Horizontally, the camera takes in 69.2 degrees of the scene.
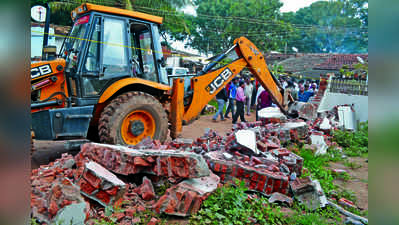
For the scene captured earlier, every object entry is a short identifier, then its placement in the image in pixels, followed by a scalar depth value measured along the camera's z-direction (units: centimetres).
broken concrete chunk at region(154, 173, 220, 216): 318
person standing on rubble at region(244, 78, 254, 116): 1253
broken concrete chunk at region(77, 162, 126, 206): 318
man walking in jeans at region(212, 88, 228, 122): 1097
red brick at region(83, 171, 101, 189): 320
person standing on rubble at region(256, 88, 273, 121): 985
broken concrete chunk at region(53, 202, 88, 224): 275
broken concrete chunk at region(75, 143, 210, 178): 344
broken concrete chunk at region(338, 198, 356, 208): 405
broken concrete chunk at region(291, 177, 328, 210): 387
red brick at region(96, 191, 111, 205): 323
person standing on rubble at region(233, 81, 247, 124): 1020
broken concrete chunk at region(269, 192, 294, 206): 386
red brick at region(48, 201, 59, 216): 283
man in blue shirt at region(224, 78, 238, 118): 1104
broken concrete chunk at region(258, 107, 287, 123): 774
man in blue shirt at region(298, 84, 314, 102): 1120
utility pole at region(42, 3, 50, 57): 523
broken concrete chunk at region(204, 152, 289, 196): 398
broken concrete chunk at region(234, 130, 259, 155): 472
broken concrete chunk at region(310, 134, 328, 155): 672
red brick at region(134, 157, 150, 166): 357
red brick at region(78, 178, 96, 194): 325
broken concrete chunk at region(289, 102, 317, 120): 877
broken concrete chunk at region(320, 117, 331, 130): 815
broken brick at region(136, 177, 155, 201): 350
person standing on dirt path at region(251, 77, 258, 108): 1484
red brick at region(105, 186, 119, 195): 319
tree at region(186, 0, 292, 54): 2480
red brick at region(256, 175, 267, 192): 397
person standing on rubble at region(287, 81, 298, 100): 1260
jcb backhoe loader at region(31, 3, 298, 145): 494
